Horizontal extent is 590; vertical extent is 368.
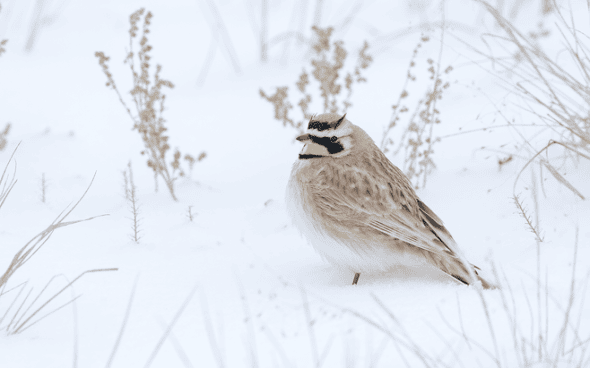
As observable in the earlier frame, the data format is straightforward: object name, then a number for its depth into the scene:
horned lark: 6.21
